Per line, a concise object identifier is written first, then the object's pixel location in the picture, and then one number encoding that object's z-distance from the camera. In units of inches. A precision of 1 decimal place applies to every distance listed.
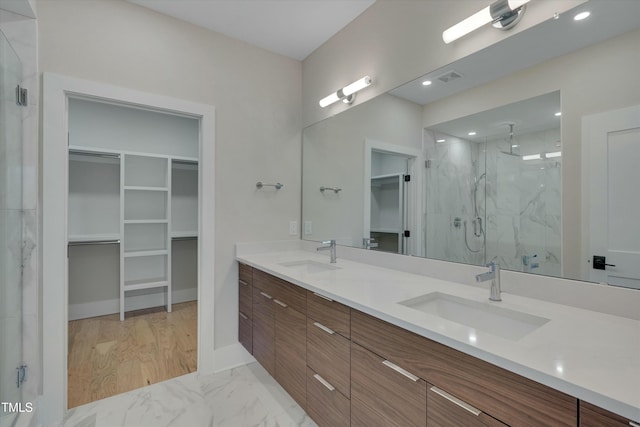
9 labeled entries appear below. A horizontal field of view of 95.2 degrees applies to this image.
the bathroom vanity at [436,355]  26.5
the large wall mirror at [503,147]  42.9
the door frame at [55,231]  66.5
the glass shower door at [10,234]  57.2
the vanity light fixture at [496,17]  49.0
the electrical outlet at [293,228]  104.6
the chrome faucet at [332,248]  83.5
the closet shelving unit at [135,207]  126.6
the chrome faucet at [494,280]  47.2
